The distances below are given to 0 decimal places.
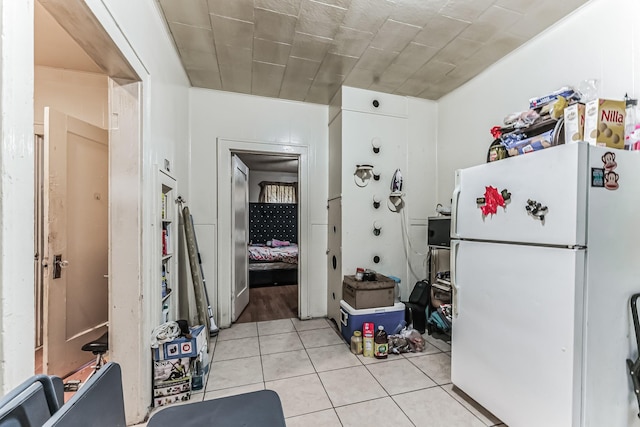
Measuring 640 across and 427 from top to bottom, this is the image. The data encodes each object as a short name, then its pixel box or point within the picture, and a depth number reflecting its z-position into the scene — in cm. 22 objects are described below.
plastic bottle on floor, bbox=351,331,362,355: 256
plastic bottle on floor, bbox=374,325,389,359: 248
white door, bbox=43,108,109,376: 199
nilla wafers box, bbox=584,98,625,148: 147
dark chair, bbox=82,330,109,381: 179
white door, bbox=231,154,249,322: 335
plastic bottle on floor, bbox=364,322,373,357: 252
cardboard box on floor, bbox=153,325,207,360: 183
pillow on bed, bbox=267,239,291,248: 652
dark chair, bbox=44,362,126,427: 55
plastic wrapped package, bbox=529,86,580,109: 166
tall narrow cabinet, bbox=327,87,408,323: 311
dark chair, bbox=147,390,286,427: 101
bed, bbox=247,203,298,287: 523
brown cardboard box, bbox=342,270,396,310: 268
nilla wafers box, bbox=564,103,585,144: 152
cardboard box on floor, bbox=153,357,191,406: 183
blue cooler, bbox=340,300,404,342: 267
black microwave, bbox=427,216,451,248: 271
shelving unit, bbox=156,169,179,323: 212
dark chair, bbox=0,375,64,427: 50
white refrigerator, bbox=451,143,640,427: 129
